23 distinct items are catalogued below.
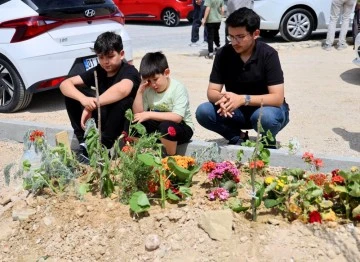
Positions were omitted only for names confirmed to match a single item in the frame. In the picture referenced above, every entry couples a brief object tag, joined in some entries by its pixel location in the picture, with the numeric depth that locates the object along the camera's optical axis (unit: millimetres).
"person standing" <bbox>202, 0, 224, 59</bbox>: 11148
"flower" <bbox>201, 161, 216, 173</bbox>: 3905
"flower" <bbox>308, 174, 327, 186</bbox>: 3580
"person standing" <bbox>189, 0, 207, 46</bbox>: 12773
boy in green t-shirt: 4457
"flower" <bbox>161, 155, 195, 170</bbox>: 3905
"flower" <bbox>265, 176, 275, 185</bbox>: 3556
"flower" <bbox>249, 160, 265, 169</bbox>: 4004
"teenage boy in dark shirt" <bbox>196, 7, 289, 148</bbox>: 4500
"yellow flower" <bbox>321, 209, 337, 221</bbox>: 3277
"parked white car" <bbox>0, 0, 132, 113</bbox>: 6637
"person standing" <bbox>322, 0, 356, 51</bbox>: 11297
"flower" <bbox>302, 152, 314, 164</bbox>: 3824
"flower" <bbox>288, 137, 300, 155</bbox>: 4168
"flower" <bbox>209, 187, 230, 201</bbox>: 3660
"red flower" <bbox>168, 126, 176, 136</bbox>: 4347
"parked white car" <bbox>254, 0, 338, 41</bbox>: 12438
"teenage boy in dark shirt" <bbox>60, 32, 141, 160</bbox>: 4641
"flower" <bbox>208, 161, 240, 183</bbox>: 3810
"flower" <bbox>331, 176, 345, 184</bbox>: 3467
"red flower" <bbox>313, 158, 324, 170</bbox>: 3825
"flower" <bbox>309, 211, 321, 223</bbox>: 3270
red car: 18078
